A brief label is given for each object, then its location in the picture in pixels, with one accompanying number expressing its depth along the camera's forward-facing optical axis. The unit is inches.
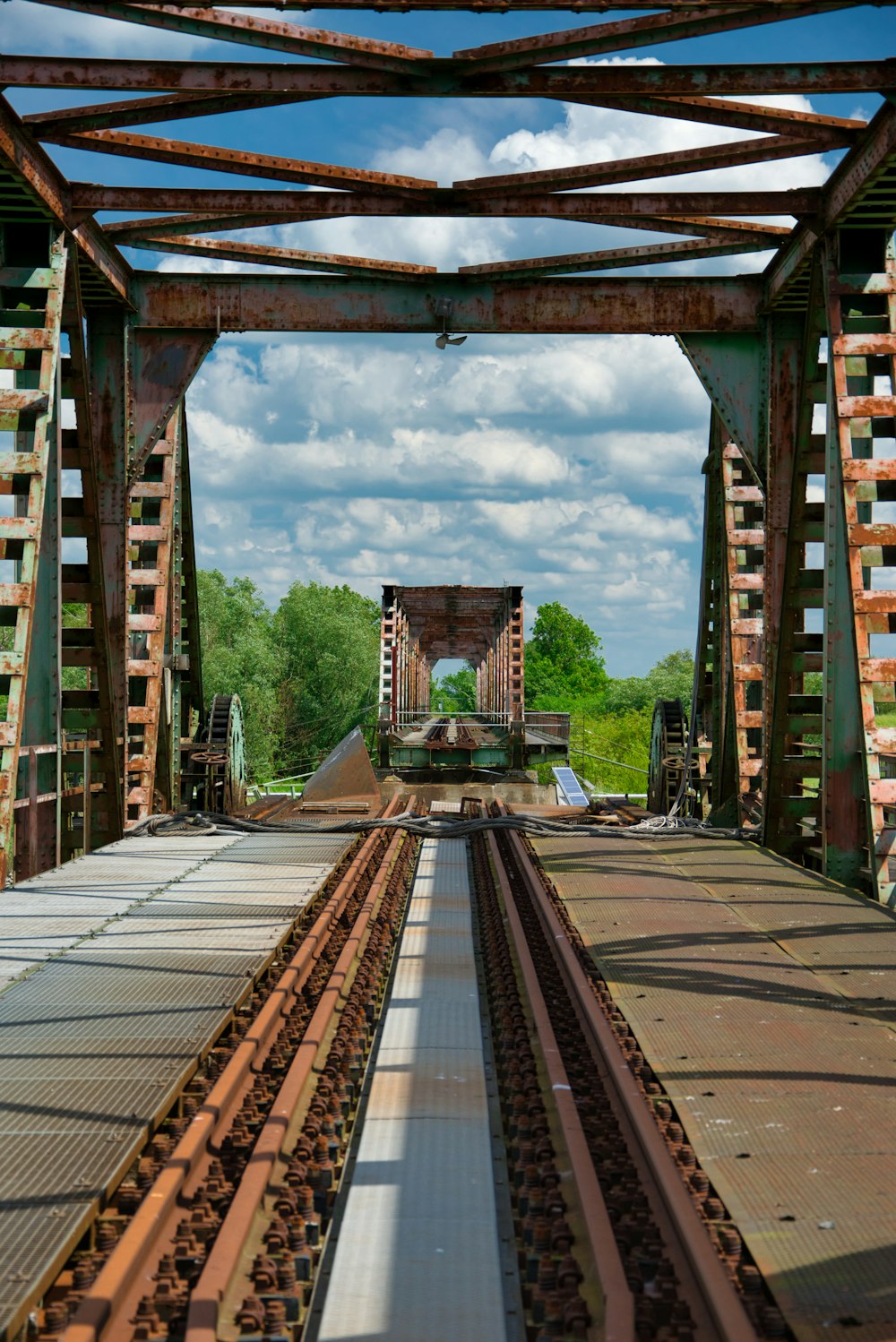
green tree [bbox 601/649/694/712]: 5625.0
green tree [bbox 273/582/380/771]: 3253.0
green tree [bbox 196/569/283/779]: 2812.5
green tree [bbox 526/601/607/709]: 5994.1
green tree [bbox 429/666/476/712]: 6598.4
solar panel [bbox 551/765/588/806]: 804.6
